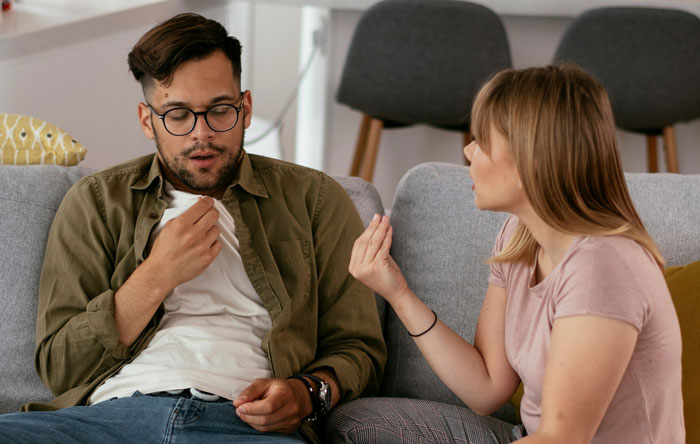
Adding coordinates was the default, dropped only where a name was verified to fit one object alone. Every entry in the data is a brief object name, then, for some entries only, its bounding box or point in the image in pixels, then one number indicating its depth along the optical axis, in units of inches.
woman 74.8
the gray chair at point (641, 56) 129.3
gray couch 91.1
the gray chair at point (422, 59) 129.2
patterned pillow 97.5
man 84.0
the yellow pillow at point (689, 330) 85.6
